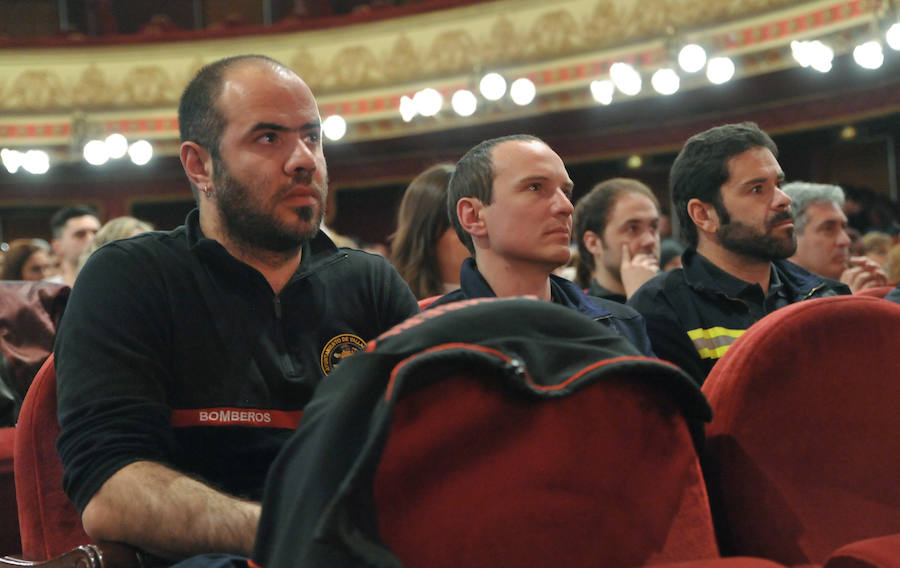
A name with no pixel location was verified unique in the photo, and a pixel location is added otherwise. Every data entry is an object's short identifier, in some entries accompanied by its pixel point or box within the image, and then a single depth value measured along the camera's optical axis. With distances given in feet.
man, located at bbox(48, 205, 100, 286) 12.15
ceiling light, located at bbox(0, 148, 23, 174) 26.91
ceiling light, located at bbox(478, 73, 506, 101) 23.41
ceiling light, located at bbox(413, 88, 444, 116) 23.91
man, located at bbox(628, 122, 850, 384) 5.75
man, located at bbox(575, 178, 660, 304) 8.60
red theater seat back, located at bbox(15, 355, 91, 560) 3.88
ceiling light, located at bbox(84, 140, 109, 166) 26.73
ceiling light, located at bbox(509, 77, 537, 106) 23.08
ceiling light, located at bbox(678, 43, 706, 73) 20.34
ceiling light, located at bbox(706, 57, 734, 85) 20.27
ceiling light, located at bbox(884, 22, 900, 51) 16.88
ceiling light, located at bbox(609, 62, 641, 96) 21.47
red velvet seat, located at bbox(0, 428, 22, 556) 5.29
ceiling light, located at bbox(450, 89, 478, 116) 23.49
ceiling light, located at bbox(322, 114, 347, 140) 25.46
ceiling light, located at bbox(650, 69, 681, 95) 20.95
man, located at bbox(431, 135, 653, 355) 4.99
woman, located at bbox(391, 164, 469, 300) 7.22
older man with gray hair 8.64
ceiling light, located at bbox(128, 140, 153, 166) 27.09
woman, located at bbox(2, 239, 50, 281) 11.94
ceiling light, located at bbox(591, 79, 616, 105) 22.20
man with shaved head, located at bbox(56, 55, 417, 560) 3.24
